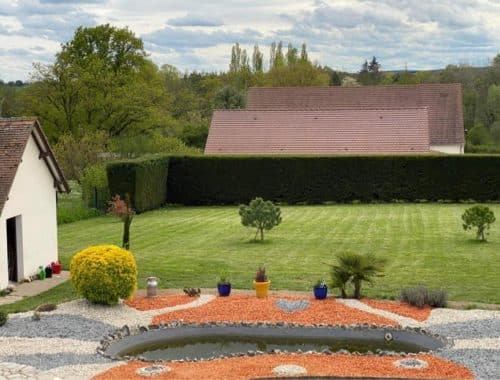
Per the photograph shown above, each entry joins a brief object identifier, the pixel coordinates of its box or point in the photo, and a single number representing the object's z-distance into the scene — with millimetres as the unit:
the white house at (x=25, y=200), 19484
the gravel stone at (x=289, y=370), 12469
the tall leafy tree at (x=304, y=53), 101719
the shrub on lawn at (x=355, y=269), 17391
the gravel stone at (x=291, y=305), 16750
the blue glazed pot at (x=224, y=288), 18062
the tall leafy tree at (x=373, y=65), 123000
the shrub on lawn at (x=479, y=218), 25609
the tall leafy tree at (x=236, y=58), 108125
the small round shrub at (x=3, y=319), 15578
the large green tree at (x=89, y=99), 51438
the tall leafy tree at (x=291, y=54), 102312
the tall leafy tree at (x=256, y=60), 110312
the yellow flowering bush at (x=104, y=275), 16703
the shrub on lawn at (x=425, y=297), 16797
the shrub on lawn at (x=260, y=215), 26719
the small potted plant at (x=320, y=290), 17516
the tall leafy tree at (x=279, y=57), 95800
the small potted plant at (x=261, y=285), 17812
